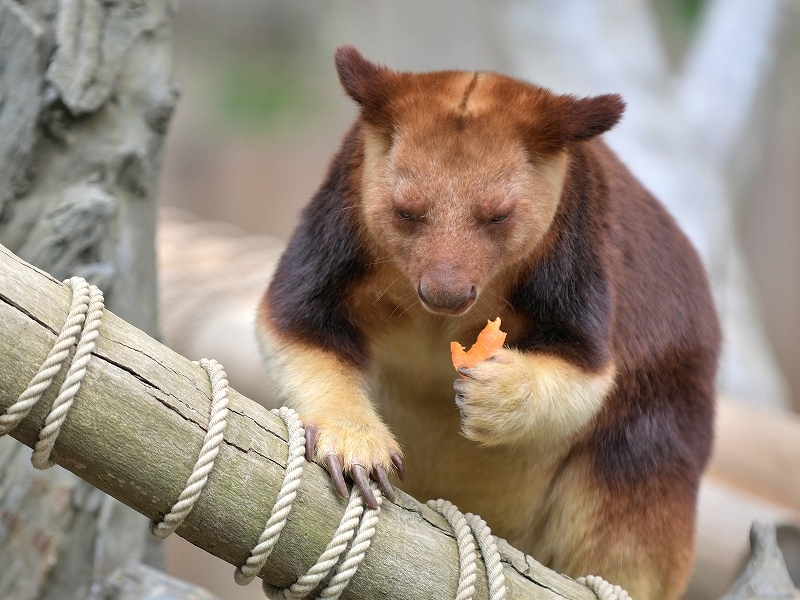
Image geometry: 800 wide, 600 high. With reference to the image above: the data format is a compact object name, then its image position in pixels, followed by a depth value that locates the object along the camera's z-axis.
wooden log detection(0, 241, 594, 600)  3.80
